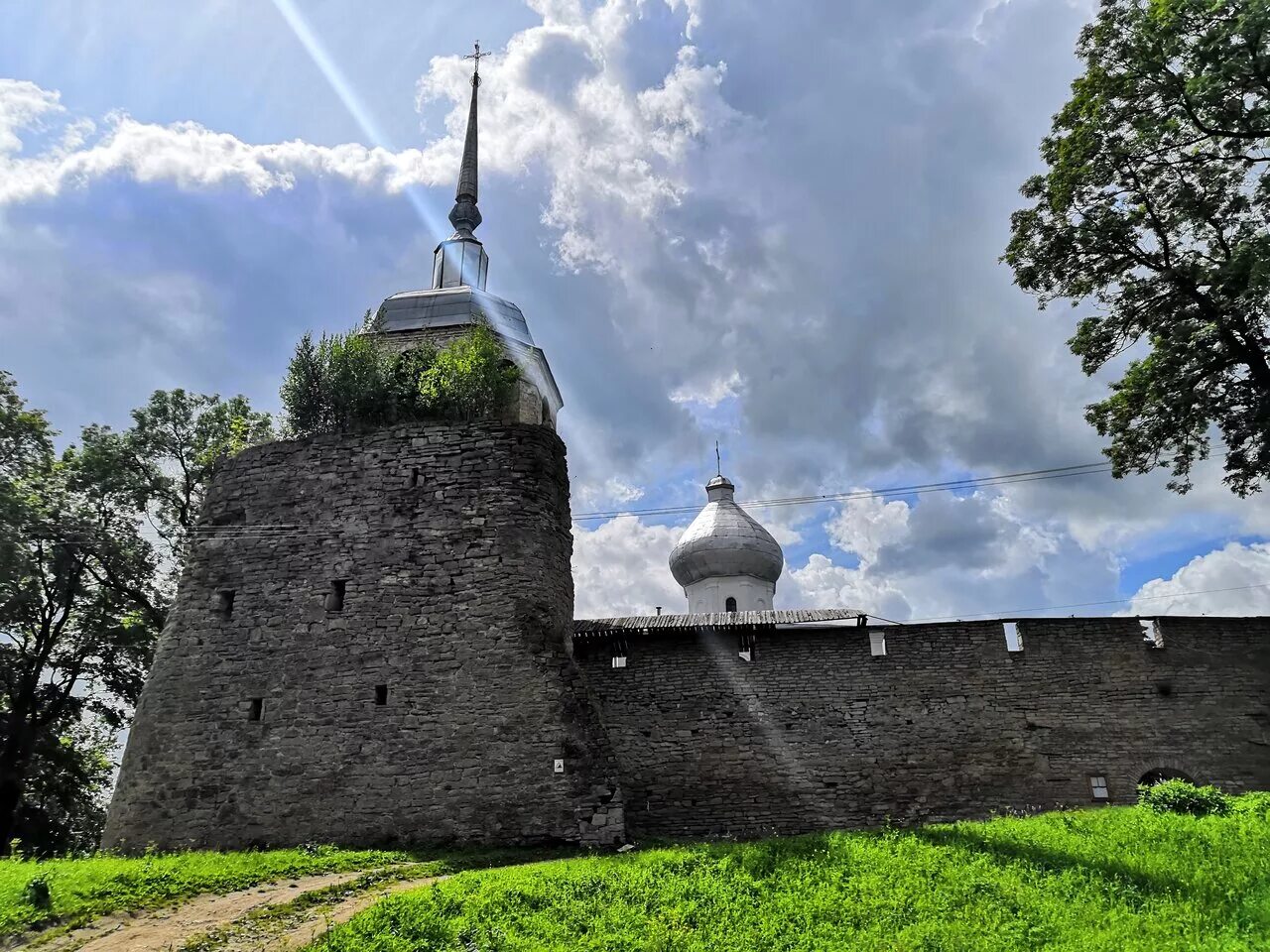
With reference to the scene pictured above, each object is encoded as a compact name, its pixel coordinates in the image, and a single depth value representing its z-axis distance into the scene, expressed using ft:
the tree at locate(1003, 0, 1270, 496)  37.35
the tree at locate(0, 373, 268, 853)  58.95
